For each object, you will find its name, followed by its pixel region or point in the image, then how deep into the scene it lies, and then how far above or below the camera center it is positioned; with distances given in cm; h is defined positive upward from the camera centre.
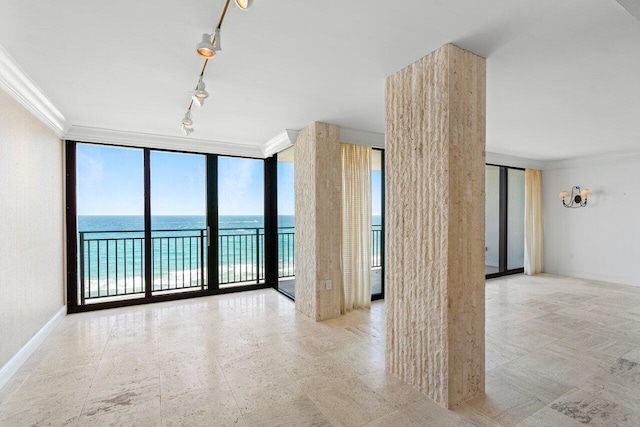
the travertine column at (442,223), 206 -9
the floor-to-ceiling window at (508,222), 696 -27
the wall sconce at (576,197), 630 +26
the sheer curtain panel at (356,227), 423 -20
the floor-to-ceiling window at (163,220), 438 -8
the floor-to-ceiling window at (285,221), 550 -14
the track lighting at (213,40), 137 +97
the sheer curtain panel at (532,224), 677 -31
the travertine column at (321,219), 386 -8
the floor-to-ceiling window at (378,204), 484 +13
